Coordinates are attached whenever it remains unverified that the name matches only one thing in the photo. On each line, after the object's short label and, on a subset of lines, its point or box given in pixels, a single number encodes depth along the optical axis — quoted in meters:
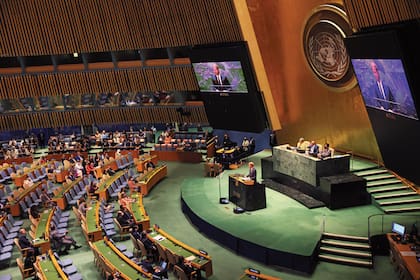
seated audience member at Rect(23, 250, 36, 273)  11.19
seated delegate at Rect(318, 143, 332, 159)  13.89
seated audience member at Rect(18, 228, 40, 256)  11.77
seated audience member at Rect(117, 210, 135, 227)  13.27
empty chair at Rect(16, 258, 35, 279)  11.13
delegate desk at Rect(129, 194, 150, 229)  13.38
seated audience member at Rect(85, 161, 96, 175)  19.02
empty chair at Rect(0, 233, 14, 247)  12.46
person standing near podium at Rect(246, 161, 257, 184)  13.70
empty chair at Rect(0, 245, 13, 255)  11.94
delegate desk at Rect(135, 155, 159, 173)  19.47
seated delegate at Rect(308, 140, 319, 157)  14.17
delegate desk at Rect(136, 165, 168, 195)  16.97
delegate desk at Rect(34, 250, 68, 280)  10.04
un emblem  13.90
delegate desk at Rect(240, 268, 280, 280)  9.36
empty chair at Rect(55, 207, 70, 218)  14.55
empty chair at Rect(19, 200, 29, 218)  15.53
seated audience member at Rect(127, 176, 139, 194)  16.91
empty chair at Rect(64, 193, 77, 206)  15.56
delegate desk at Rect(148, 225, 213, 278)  10.65
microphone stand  14.57
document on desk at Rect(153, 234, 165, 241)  11.80
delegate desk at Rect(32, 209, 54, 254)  12.10
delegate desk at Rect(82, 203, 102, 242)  12.52
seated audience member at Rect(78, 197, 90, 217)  14.04
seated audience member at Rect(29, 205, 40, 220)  14.14
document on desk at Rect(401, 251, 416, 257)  9.82
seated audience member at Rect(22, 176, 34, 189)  17.23
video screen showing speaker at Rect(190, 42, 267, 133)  16.62
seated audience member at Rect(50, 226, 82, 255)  12.44
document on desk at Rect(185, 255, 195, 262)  10.73
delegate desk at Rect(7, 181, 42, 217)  15.34
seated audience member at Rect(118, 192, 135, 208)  14.62
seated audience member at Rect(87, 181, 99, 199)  16.02
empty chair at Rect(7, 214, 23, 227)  14.03
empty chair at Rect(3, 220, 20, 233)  13.57
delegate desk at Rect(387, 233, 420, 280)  9.20
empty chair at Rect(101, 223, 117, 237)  12.78
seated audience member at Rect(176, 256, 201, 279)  10.30
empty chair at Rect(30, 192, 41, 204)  16.16
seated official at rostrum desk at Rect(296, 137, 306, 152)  14.75
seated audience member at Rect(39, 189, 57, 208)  15.69
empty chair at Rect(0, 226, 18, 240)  13.05
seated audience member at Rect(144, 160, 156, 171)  18.67
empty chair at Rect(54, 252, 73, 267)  11.03
